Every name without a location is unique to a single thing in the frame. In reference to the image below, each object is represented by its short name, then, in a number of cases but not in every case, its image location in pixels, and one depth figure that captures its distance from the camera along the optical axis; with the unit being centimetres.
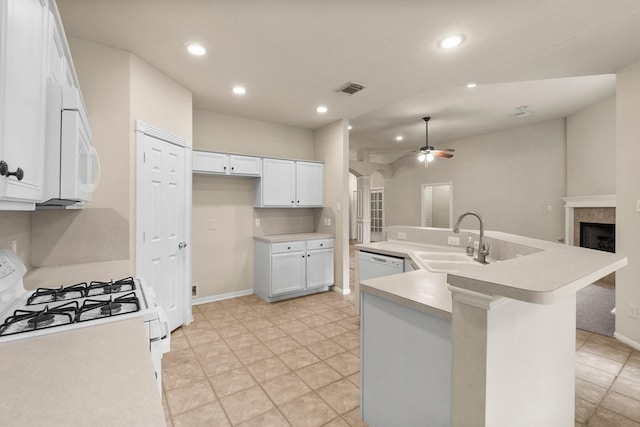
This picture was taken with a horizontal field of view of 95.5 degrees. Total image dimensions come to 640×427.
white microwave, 97
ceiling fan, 510
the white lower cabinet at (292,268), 393
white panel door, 264
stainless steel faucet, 218
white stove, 104
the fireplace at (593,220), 440
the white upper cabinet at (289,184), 412
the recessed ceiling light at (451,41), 220
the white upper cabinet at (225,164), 359
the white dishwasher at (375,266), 277
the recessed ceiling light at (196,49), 234
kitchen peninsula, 97
